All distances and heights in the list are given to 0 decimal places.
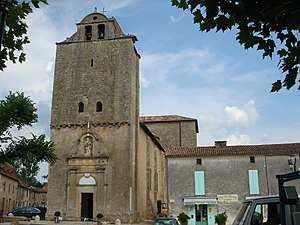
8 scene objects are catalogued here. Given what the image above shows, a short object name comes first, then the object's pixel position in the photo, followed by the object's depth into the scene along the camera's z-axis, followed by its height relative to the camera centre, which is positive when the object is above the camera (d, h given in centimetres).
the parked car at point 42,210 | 3667 -48
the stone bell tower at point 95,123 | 3177 +691
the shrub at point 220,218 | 2921 -95
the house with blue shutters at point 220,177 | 3130 +225
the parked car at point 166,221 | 1761 -70
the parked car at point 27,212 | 3694 -57
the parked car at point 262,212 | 690 -12
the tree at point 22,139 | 2062 +368
